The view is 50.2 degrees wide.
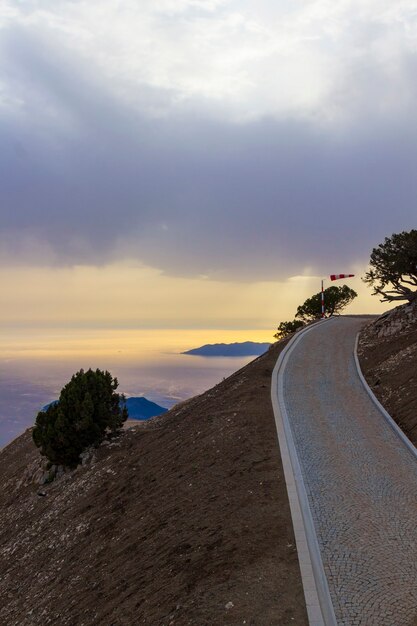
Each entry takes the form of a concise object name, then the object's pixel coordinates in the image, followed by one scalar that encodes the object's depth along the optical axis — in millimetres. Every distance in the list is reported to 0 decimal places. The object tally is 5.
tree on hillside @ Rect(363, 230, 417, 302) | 35938
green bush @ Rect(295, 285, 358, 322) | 61500
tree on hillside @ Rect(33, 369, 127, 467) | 22797
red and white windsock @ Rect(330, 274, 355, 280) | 47309
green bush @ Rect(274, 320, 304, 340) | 59738
